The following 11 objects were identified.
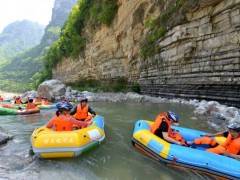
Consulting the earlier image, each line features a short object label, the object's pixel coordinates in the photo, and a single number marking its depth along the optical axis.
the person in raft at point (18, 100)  11.42
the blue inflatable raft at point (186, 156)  3.16
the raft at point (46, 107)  10.37
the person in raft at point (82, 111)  5.46
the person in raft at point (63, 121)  4.34
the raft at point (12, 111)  8.78
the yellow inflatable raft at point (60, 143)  3.85
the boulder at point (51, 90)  16.96
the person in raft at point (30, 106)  9.28
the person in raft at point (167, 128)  4.08
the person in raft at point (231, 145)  3.43
